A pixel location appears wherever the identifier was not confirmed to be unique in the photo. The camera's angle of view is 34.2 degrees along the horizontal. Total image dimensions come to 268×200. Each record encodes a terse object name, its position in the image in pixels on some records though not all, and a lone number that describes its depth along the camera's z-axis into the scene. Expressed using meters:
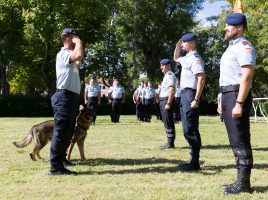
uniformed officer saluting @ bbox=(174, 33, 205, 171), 6.89
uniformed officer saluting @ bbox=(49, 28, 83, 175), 6.54
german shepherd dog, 7.87
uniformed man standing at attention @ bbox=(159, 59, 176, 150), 9.49
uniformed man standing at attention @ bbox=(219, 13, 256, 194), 5.12
